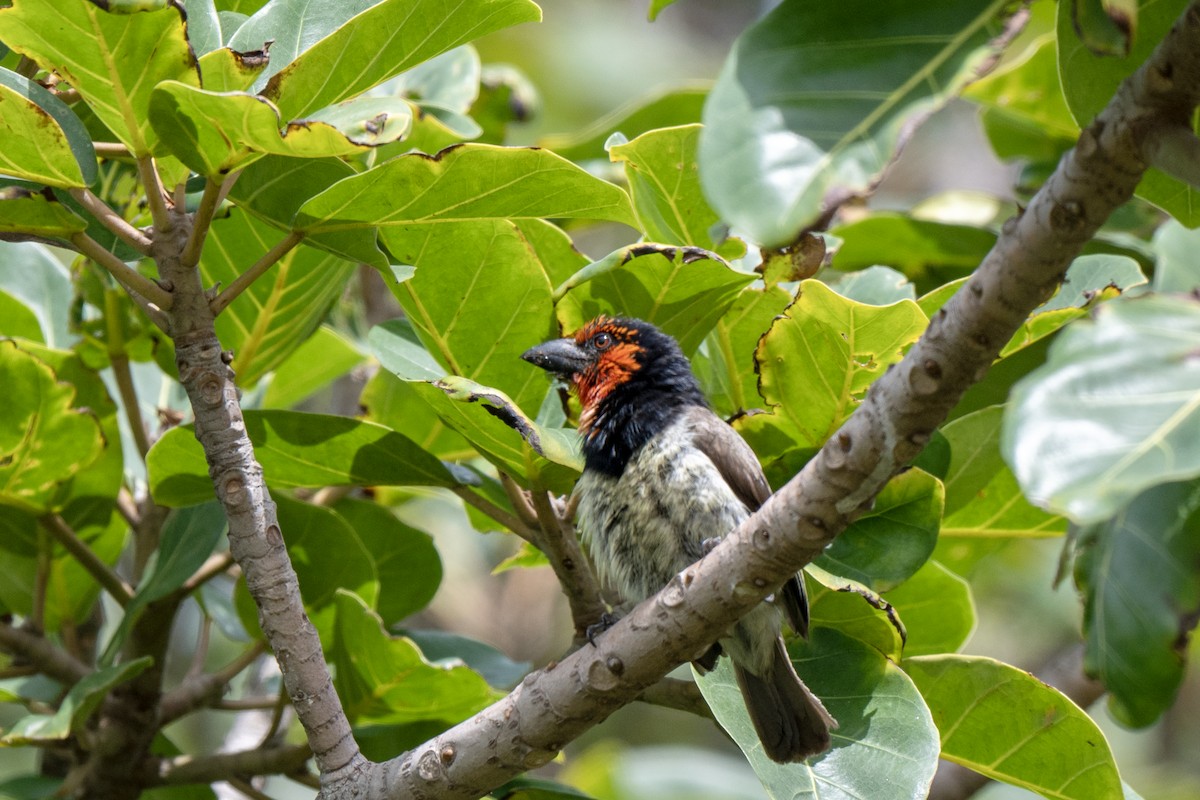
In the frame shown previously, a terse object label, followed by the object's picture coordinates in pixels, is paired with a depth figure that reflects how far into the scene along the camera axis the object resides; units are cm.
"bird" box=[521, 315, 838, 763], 464
